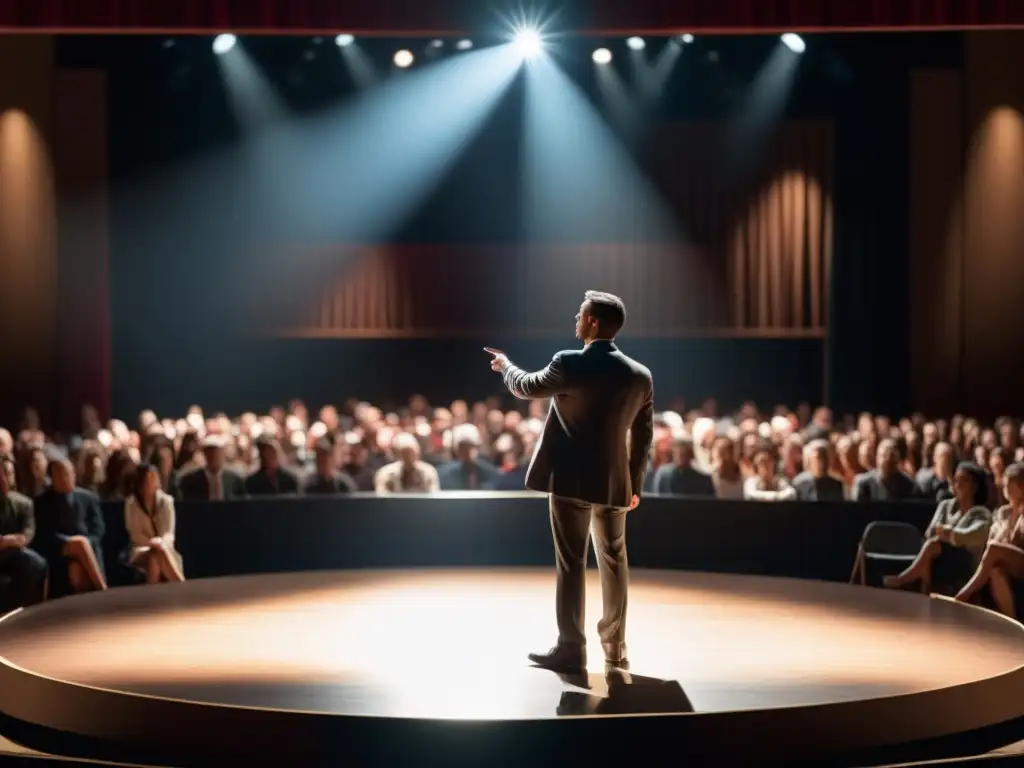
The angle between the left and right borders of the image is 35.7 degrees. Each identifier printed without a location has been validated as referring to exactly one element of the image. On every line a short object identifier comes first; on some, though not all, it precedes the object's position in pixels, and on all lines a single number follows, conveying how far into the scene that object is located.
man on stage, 6.93
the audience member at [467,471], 13.78
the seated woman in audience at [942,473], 11.77
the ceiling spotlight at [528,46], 21.56
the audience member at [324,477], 12.70
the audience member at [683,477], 12.74
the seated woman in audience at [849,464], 13.16
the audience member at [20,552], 10.41
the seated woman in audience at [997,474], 11.77
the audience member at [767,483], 12.05
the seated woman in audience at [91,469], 13.19
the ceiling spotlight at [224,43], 21.57
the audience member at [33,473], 12.24
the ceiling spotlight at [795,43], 21.25
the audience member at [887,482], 12.13
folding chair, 10.84
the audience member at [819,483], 12.19
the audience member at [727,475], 12.58
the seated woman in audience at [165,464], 12.23
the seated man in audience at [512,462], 13.69
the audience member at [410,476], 12.90
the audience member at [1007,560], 9.66
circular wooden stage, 6.04
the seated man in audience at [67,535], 10.58
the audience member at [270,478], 12.91
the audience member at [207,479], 12.41
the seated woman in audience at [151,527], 10.73
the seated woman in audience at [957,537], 10.15
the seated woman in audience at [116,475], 11.90
